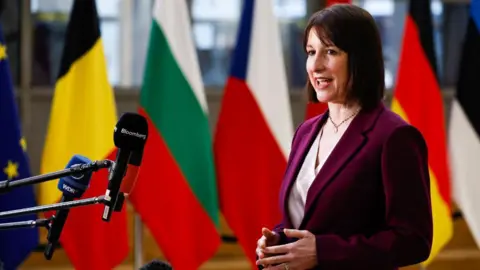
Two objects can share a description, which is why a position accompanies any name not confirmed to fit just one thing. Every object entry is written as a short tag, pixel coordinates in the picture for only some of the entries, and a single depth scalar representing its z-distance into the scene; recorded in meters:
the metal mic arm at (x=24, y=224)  4.32
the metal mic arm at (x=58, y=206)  4.19
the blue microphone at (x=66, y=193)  4.49
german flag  8.37
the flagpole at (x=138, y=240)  8.12
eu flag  7.36
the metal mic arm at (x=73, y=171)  4.24
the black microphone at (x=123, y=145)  4.22
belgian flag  7.78
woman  4.24
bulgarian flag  7.87
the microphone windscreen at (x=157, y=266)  5.42
